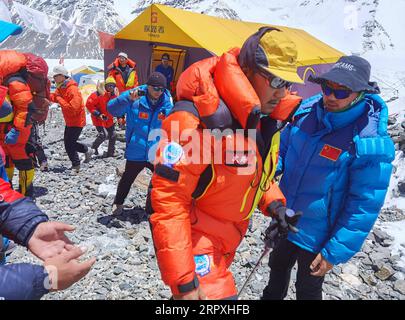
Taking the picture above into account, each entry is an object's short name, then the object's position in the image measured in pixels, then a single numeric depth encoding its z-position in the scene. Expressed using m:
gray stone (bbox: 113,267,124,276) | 4.46
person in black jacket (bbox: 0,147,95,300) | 1.57
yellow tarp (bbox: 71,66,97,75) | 26.76
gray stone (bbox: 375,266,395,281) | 4.81
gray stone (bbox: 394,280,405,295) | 4.53
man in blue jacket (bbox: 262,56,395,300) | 2.79
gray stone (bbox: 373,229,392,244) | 5.74
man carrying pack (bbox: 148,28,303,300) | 2.11
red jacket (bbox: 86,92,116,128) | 9.32
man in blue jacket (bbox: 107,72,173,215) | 5.52
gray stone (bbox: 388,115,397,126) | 10.12
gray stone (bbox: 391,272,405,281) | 4.80
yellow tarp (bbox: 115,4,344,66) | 13.01
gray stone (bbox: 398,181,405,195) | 7.04
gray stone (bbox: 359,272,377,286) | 4.73
